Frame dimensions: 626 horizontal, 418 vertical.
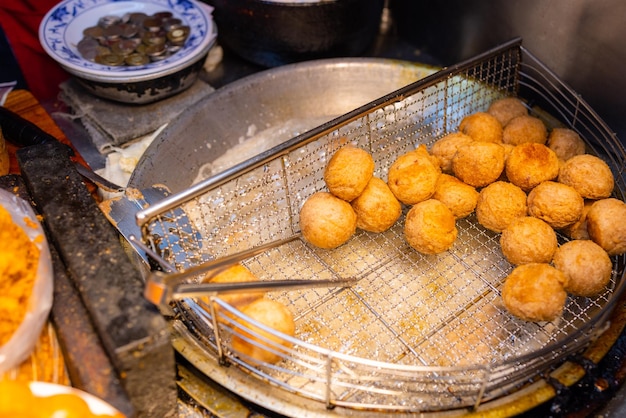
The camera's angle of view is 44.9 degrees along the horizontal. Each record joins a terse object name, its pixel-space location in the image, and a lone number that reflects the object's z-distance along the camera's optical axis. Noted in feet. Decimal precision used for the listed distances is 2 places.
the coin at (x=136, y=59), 3.15
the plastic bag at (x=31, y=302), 1.87
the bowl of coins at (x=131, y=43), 3.05
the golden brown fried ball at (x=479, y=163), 2.48
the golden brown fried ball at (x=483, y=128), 2.65
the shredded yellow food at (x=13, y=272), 1.89
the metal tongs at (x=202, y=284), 1.82
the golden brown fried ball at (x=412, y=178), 2.47
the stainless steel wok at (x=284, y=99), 2.92
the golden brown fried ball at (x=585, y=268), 2.23
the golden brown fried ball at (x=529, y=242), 2.31
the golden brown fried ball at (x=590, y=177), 2.40
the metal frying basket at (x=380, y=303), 2.06
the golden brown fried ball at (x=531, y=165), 2.45
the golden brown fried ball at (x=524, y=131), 2.64
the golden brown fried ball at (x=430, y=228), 2.36
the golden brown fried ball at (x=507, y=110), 2.75
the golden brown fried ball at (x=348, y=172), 2.40
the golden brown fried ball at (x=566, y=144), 2.60
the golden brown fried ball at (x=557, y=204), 2.36
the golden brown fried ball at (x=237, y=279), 2.17
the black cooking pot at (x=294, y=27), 3.13
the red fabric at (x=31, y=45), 3.42
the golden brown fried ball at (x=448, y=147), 2.60
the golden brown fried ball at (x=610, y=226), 2.30
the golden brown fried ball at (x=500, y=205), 2.41
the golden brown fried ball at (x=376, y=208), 2.44
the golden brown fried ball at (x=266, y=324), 2.10
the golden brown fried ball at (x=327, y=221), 2.37
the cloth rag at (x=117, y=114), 3.04
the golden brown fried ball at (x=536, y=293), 2.16
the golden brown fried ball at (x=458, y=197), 2.47
